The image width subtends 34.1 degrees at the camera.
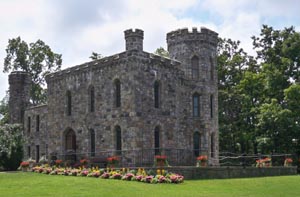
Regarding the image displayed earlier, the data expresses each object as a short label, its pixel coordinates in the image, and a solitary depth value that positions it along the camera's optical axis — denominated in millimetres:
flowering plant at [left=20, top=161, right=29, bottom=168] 31406
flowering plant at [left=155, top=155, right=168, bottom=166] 25925
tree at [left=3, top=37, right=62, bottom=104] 55594
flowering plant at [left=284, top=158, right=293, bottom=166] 34344
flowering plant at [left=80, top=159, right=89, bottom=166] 29969
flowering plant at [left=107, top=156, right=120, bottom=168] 27391
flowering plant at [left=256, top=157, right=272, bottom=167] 33156
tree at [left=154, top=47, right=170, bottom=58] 51909
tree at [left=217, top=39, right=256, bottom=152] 44500
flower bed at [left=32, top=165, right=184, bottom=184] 22844
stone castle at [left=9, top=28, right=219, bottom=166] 30141
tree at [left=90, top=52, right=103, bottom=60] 54625
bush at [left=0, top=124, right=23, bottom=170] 35406
